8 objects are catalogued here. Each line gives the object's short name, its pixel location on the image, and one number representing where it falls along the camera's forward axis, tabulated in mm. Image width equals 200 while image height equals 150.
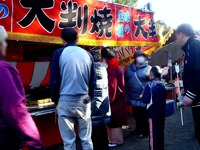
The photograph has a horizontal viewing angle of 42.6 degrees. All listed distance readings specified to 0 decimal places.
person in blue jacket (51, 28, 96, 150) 3471
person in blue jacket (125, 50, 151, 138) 6027
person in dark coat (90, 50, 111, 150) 4410
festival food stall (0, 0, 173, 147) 4410
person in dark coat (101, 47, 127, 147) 5254
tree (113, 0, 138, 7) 33912
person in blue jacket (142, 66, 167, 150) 4461
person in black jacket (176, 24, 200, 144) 3455
